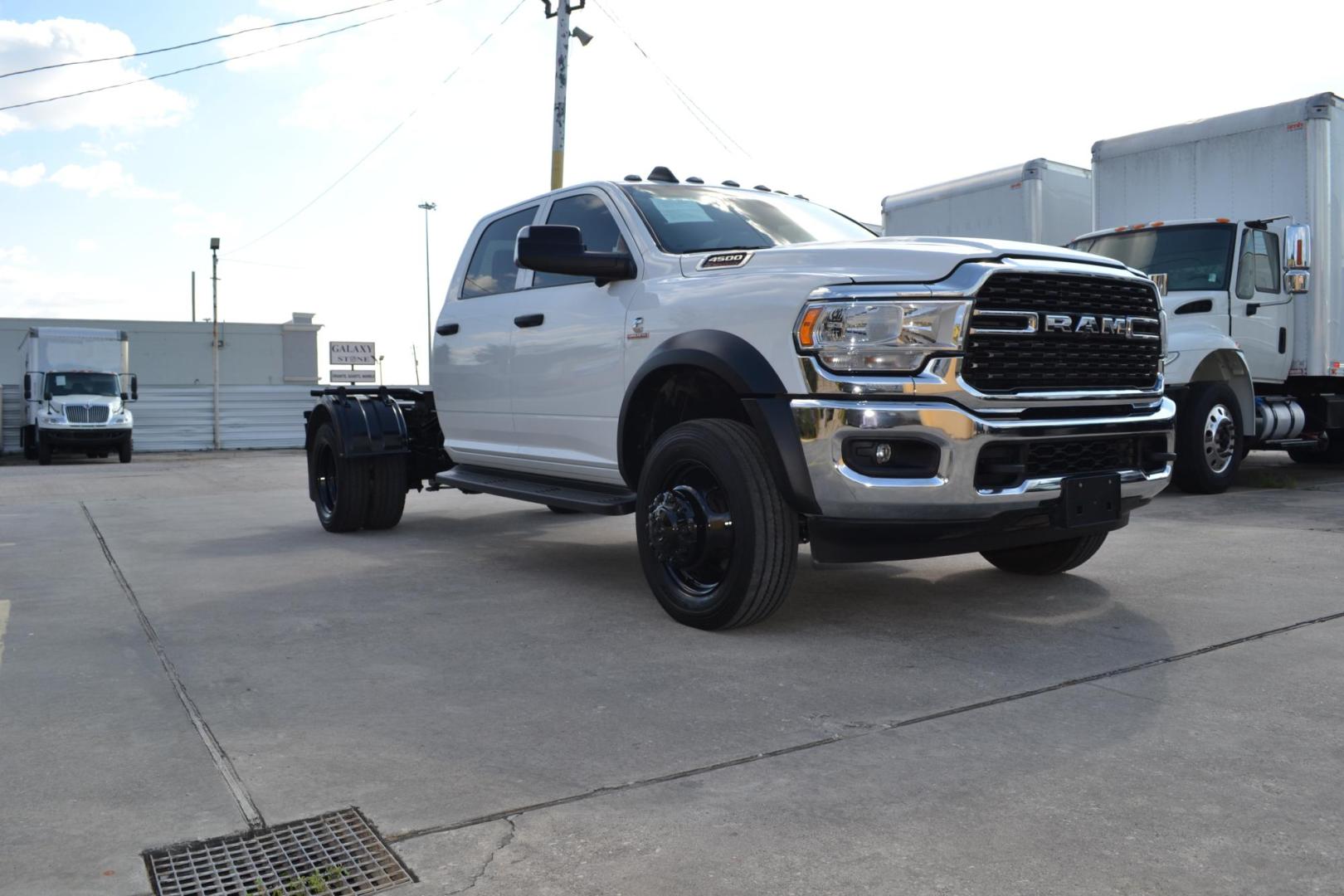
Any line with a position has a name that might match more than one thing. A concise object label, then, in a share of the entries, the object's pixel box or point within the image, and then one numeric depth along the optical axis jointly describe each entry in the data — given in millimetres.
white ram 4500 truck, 4176
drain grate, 2504
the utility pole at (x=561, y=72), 19219
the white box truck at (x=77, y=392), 23594
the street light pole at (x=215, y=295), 29641
